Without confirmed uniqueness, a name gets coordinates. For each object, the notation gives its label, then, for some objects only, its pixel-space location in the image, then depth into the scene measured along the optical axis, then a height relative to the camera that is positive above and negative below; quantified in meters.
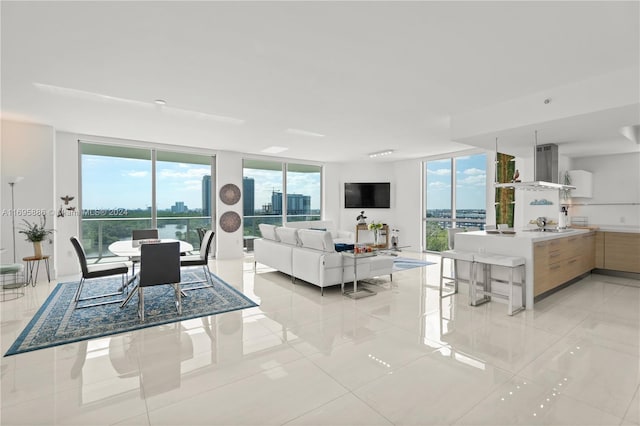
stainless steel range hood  4.99 +0.76
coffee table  4.59 -0.91
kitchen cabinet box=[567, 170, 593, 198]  6.11 +0.55
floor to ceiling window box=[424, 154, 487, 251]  7.85 +0.41
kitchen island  4.06 -0.57
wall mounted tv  9.71 +0.50
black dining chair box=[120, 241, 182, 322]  3.61 -0.66
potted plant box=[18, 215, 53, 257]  5.03 -0.34
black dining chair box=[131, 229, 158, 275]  5.29 -0.42
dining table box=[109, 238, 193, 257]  4.08 -0.53
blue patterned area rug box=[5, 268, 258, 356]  3.13 -1.25
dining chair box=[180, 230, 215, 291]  4.81 -0.77
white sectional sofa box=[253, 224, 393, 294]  4.66 -0.79
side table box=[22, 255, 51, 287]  5.00 -0.92
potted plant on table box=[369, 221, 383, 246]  6.67 -0.34
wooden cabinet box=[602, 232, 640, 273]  5.36 -0.72
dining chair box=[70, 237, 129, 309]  3.98 -0.79
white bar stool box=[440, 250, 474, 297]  4.20 -0.66
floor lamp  5.16 -0.18
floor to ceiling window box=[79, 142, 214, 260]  6.56 +0.40
